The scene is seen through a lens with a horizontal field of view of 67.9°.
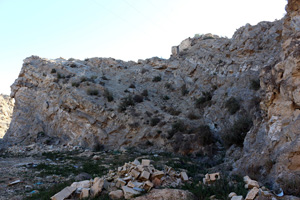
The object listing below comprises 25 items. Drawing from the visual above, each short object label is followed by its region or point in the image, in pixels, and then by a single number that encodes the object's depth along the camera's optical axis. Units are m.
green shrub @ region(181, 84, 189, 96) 17.20
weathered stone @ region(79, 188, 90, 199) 5.35
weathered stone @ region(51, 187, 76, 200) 5.20
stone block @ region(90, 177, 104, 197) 5.40
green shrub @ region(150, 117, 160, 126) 14.19
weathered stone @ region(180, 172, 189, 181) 6.14
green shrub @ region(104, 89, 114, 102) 16.56
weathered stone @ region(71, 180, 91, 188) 5.72
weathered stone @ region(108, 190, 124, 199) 5.14
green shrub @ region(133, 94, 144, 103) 16.66
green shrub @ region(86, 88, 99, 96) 16.92
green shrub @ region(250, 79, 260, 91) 11.16
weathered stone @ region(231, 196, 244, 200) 4.20
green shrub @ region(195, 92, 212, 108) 14.70
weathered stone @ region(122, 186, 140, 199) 5.01
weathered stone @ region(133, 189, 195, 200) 4.70
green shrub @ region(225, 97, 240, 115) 11.43
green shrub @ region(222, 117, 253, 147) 9.13
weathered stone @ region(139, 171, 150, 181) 5.68
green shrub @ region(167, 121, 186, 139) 12.93
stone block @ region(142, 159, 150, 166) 6.45
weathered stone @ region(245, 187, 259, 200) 4.14
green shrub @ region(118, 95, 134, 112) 15.74
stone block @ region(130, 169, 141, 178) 5.79
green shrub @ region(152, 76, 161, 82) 19.72
